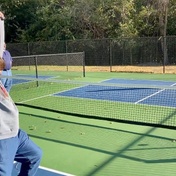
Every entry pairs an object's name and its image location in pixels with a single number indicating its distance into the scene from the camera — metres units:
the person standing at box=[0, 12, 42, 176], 2.46
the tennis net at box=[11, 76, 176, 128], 7.81
